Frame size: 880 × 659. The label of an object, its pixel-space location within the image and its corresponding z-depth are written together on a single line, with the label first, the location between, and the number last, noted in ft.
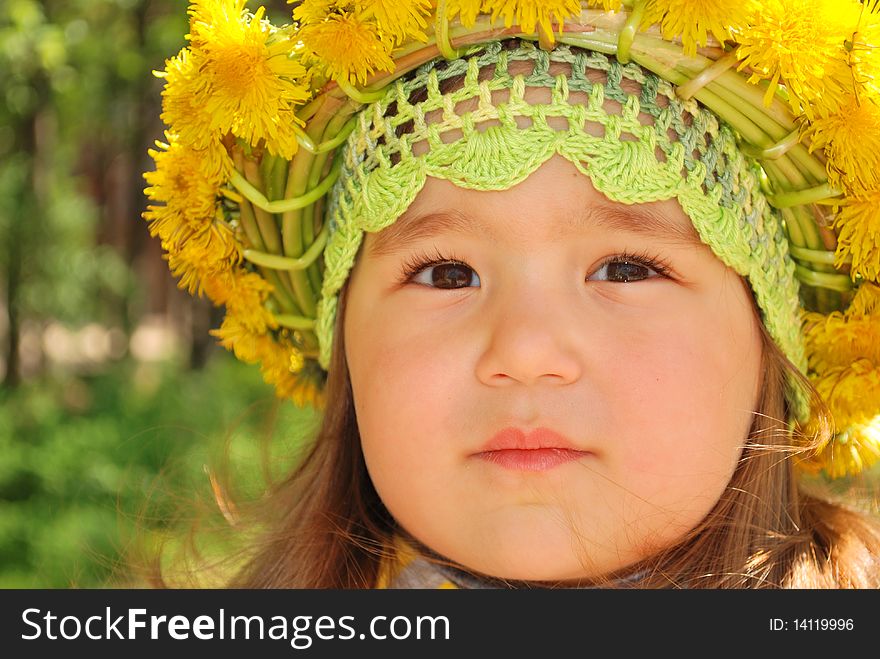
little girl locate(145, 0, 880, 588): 2.20
